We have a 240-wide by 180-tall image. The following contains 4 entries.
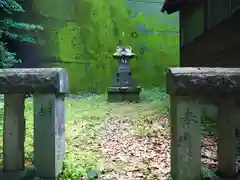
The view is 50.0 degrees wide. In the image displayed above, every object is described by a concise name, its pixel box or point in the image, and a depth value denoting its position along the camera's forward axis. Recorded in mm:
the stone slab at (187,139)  2205
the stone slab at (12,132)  2574
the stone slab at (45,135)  2498
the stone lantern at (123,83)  10258
